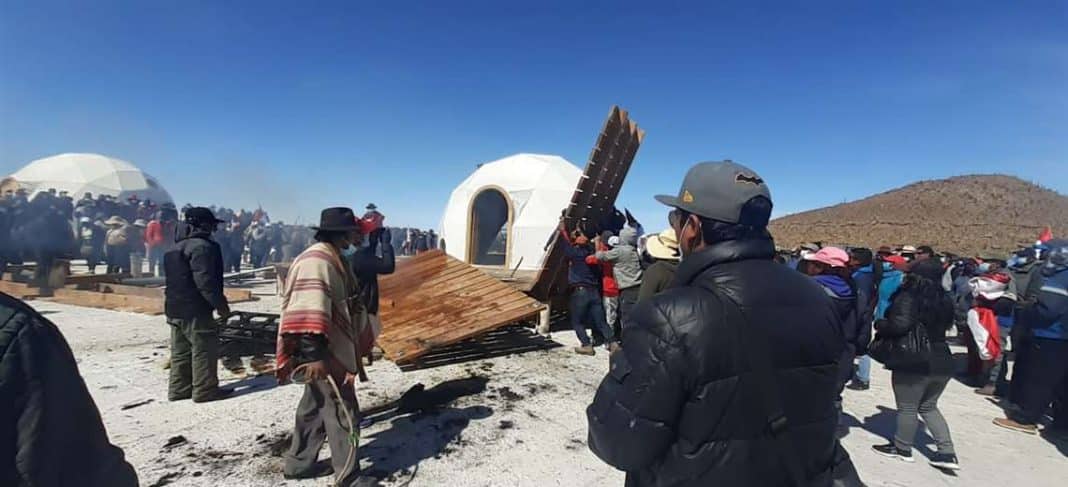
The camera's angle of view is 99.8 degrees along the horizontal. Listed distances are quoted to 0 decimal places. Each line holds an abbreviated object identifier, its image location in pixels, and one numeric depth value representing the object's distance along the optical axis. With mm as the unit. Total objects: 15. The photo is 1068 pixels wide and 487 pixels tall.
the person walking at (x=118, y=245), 11281
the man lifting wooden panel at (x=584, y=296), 6391
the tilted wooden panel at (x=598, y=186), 6941
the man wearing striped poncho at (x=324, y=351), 2656
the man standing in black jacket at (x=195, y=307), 4059
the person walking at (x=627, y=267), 5645
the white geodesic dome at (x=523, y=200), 14102
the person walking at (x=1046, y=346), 4078
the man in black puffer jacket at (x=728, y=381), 1275
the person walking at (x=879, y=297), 5272
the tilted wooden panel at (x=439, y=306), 5566
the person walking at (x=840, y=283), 3562
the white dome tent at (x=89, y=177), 29922
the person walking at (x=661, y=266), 3951
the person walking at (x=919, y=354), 3354
